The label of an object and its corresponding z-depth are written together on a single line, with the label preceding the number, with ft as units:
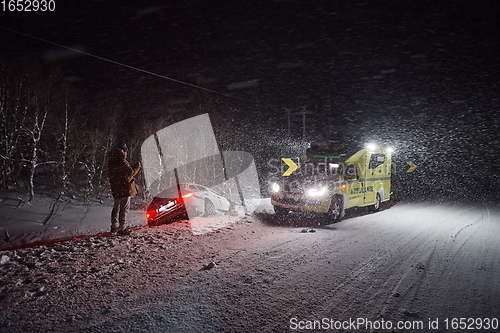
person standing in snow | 22.20
